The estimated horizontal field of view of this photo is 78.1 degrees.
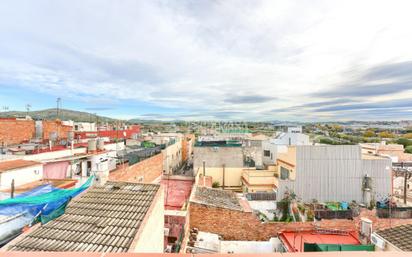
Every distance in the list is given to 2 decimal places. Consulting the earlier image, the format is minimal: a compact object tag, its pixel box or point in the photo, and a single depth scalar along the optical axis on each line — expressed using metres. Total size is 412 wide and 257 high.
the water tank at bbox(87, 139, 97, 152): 15.99
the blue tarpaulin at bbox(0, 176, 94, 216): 5.20
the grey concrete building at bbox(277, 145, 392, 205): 16.64
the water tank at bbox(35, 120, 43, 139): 24.15
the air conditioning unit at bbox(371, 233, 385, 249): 7.86
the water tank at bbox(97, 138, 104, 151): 16.77
